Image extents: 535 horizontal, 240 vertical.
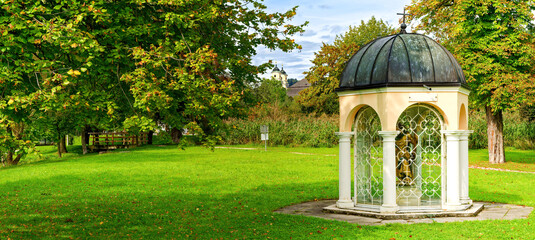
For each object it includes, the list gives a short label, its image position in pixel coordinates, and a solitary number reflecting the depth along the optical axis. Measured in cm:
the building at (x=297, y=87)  12294
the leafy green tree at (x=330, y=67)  5372
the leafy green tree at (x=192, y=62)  823
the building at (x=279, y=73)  19252
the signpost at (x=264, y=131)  3472
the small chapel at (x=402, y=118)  1128
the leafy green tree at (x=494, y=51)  2384
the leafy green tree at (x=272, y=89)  7584
